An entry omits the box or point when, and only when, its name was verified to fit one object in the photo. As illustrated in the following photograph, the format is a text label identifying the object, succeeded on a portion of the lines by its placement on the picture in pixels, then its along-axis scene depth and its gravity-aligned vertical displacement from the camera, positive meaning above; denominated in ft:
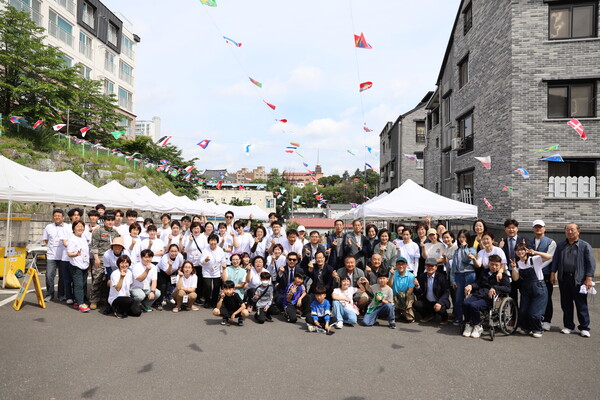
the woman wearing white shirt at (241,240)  29.94 -2.83
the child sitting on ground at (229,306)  22.74 -5.99
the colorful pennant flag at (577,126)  41.50 +8.83
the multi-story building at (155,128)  193.06 +36.59
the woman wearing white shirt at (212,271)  26.76 -4.64
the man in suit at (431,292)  23.51 -5.16
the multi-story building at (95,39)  88.43 +40.77
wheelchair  20.46 -5.67
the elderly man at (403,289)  24.06 -5.10
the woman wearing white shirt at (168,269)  26.68 -4.62
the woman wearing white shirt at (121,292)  23.18 -5.43
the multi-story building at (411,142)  118.32 +19.48
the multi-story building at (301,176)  288.26 +32.85
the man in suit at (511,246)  22.45 -2.18
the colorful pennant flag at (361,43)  33.95 +13.98
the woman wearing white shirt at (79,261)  24.68 -3.86
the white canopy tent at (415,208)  37.83 -0.08
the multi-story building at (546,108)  44.24 +11.69
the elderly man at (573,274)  20.57 -3.40
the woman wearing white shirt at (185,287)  25.32 -5.50
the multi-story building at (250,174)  431.92 +36.34
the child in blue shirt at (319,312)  21.96 -6.11
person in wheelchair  20.76 -4.76
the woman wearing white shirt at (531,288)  20.74 -4.14
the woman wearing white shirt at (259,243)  29.75 -3.02
